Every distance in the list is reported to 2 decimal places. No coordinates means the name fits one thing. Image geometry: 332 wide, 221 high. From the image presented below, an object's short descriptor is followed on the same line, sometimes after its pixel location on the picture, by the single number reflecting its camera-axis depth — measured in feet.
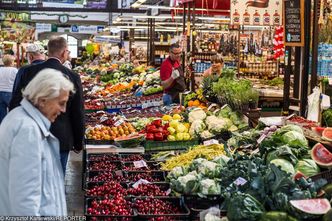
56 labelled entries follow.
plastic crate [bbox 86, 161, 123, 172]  21.08
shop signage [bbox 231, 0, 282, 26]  35.32
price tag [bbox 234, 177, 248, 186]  15.13
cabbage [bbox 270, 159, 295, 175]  15.80
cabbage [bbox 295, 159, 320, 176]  15.92
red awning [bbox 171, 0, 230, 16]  47.57
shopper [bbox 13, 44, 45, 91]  26.25
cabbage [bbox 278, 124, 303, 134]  18.51
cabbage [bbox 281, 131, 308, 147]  17.52
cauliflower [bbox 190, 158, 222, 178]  17.42
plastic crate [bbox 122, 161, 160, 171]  21.17
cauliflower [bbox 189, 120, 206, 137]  26.02
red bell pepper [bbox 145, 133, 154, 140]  25.59
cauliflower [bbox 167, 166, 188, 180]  18.17
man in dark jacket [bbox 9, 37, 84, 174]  19.36
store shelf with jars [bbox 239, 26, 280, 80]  56.85
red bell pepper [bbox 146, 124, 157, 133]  26.10
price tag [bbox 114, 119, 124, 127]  29.17
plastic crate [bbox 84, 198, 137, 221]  15.26
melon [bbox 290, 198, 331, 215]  12.95
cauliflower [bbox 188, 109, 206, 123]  27.48
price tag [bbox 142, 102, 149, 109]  38.71
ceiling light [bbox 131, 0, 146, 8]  39.28
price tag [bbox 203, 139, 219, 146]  22.87
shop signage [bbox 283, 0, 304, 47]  25.59
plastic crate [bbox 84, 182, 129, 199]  18.80
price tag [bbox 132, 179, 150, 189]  18.50
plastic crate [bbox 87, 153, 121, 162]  22.43
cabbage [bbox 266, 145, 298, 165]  16.45
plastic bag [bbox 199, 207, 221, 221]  13.82
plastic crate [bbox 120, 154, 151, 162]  22.97
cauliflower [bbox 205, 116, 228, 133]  25.50
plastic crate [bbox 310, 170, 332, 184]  15.56
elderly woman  10.84
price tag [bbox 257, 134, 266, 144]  20.27
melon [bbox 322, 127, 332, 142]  17.58
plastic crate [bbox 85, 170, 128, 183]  19.59
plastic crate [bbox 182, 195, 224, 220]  15.62
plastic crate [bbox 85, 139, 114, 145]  25.93
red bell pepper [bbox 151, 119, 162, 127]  27.00
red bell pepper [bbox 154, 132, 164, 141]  25.64
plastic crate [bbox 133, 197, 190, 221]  15.44
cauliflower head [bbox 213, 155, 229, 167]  18.46
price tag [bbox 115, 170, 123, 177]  20.04
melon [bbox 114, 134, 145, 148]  25.09
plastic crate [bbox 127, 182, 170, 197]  18.68
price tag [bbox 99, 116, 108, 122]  30.93
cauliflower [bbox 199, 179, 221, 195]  16.04
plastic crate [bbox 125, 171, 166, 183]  20.07
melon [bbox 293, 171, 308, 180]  15.03
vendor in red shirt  36.83
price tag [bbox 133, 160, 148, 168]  21.32
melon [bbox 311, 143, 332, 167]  16.16
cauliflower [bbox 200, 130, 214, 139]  25.34
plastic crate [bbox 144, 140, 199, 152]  25.52
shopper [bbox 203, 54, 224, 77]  35.67
